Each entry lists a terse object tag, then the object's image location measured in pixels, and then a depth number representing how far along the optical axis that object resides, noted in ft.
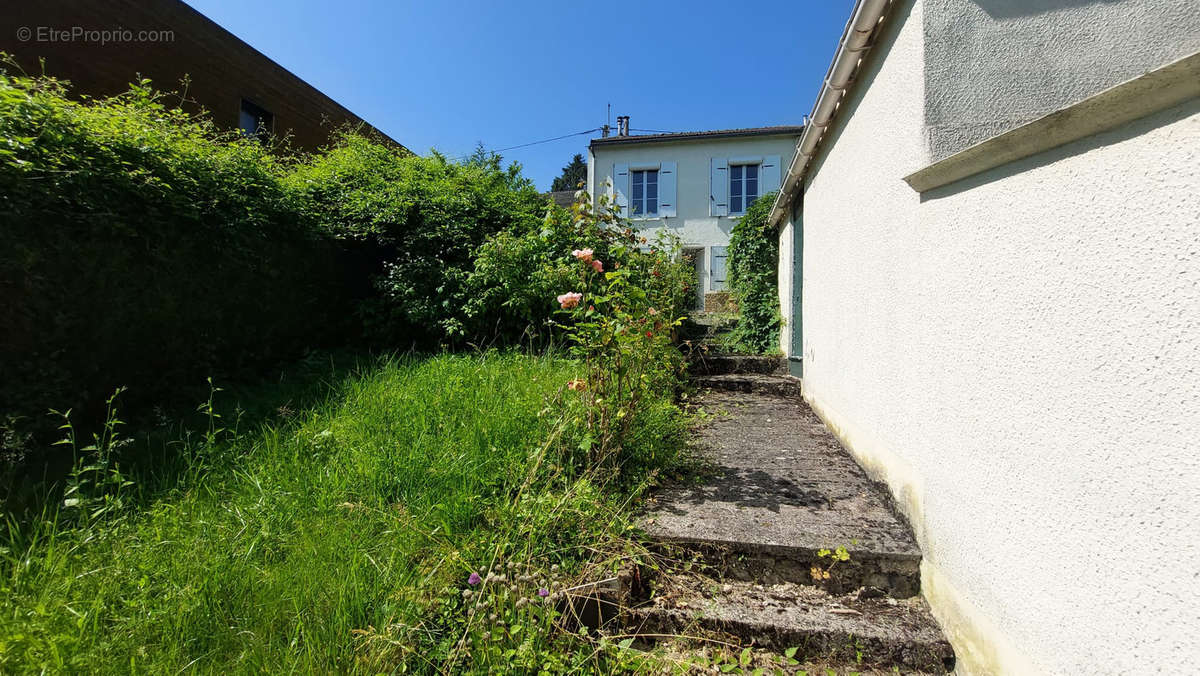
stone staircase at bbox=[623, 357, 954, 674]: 5.22
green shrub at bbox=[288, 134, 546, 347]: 16.25
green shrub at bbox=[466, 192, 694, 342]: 14.99
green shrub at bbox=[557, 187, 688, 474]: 8.13
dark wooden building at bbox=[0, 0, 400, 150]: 21.39
